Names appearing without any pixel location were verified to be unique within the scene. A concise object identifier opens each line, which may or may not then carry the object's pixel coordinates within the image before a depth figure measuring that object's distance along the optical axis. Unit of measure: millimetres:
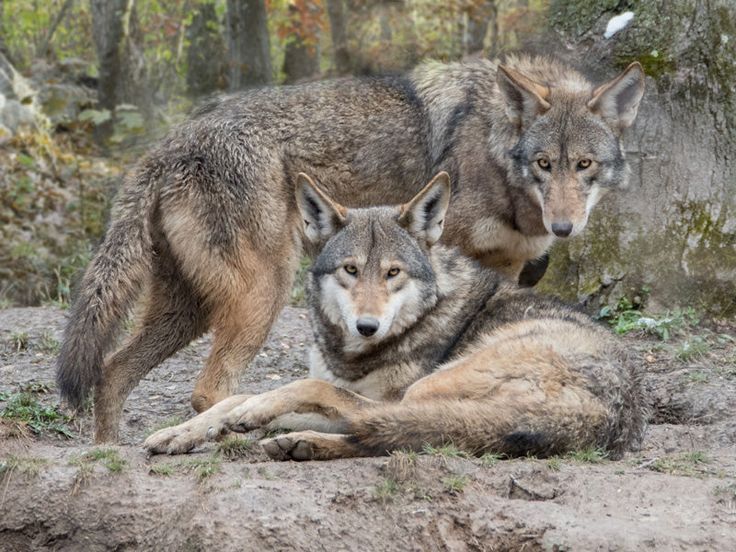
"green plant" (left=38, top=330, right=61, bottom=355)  16697
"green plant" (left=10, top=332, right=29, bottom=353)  16734
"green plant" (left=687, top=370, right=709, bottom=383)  13781
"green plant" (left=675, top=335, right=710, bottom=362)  14883
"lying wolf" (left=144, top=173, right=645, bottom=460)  9664
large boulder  16875
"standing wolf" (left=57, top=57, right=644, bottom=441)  13133
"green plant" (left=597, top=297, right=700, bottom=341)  16047
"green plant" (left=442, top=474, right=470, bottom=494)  9266
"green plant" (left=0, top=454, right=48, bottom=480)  10234
